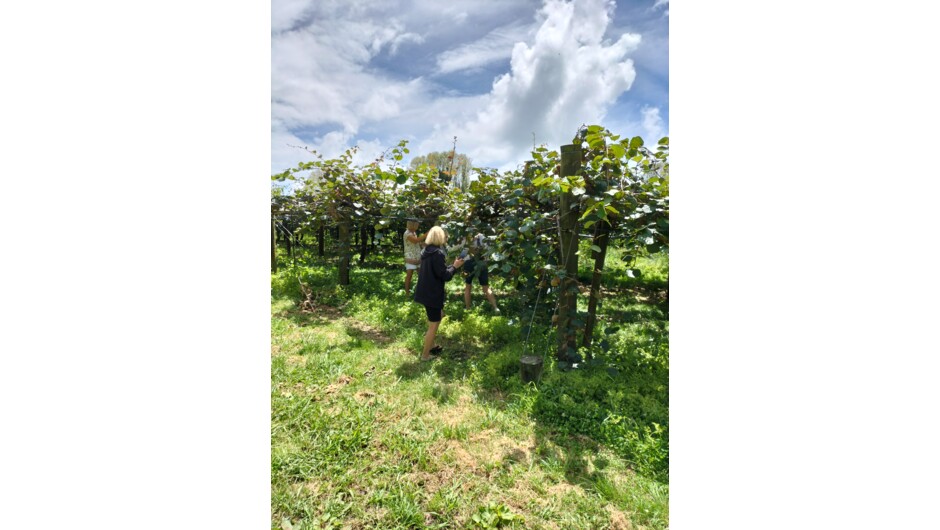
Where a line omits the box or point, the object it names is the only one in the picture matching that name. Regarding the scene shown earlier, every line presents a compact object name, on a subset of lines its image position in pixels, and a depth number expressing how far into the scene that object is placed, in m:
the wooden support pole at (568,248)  2.92
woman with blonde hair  3.62
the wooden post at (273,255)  8.40
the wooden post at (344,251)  6.93
